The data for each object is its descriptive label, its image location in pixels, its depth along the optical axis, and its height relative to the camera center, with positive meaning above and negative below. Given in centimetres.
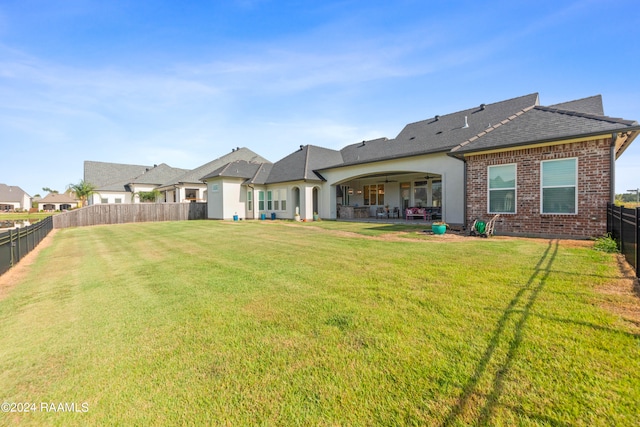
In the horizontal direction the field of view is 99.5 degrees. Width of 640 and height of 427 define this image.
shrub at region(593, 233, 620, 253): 673 -111
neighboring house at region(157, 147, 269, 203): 3003 +268
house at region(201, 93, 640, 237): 852 +157
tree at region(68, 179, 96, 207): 3447 +238
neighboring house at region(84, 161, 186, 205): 3522 +385
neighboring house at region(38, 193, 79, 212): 6825 +151
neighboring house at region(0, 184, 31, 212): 6025 +236
